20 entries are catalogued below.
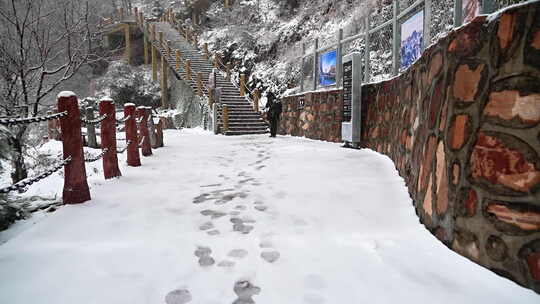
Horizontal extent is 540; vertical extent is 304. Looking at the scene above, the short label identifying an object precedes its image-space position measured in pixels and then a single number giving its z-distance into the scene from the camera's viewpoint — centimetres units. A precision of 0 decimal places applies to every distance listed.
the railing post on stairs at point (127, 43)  2947
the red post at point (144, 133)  733
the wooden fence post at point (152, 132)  872
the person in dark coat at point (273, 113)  1248
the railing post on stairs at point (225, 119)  1473
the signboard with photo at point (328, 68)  963
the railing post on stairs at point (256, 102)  1661
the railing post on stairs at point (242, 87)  1780
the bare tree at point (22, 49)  695
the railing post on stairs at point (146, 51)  2803
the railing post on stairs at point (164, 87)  2533
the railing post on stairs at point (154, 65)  2645
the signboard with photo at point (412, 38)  527
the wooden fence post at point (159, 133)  912
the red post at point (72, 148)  343
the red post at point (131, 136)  585
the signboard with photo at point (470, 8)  291
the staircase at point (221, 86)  1546
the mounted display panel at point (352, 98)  727
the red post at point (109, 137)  467
